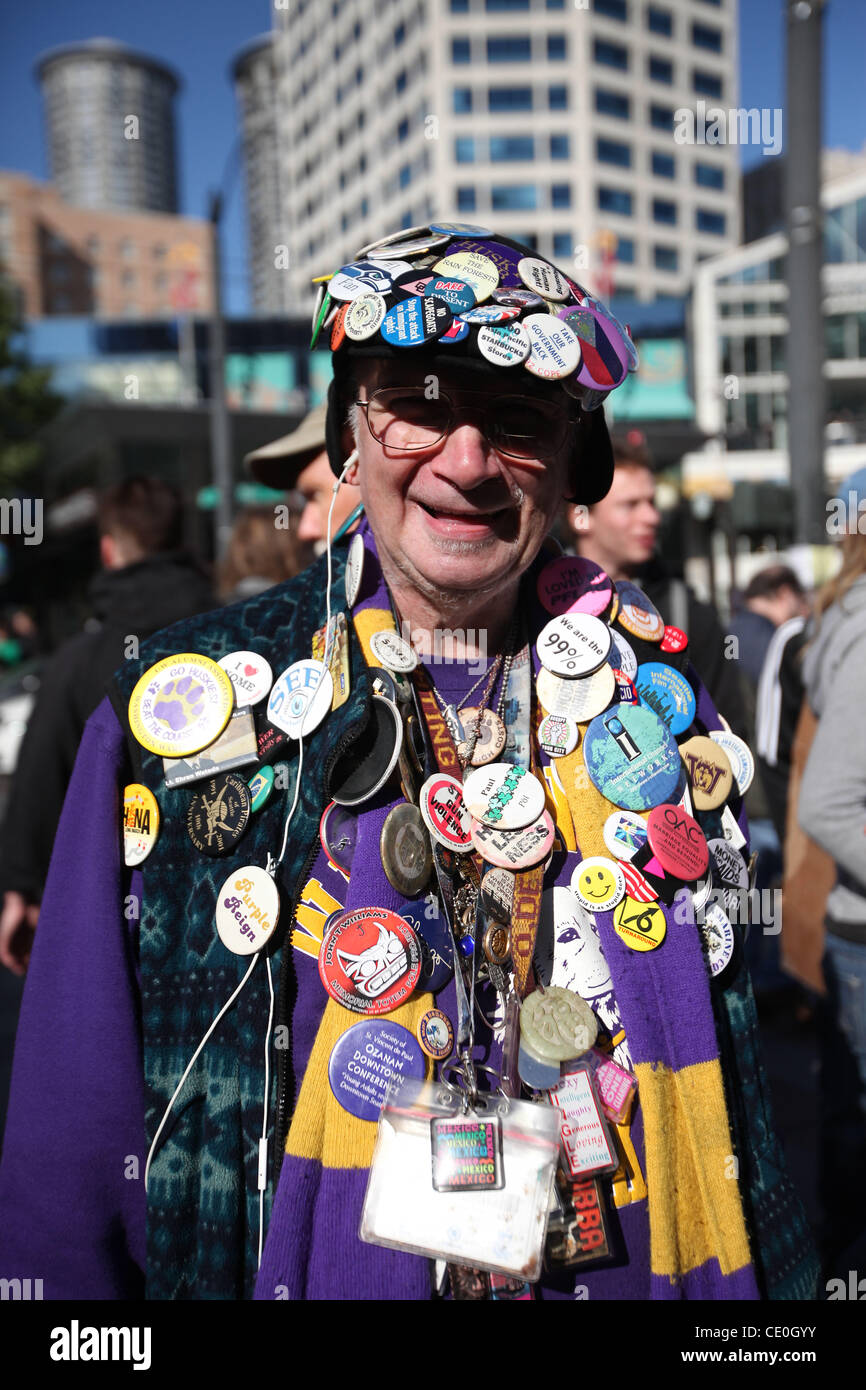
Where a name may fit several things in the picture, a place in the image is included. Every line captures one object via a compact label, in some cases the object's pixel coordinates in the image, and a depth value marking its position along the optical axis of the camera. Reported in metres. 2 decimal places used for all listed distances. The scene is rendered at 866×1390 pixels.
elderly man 1.32
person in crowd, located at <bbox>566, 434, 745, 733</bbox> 3.53
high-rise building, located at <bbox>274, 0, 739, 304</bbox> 64.44
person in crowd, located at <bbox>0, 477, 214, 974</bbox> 2.96
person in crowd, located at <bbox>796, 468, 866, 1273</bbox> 2.47
